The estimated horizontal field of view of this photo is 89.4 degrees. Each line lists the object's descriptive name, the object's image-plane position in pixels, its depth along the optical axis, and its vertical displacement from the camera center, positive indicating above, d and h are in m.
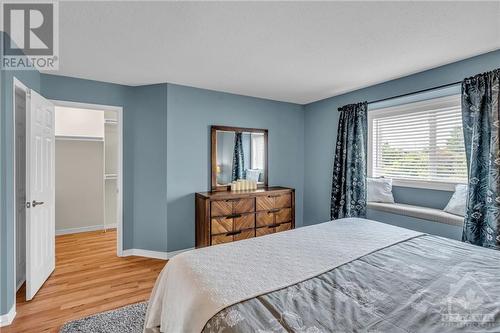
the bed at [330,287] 1.02 -0.62
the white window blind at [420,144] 2.92 +0.26
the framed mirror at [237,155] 3.85 +0.15
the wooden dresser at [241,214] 3.36 -0.71
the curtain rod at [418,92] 2.71 +0.86
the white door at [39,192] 2.41 -0.29
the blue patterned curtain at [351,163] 3.59 +0.02
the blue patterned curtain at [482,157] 2.33 +0.07
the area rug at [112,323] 2.00 -1.30
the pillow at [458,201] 2.66 -0.40
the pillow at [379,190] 3.47 -0.36
